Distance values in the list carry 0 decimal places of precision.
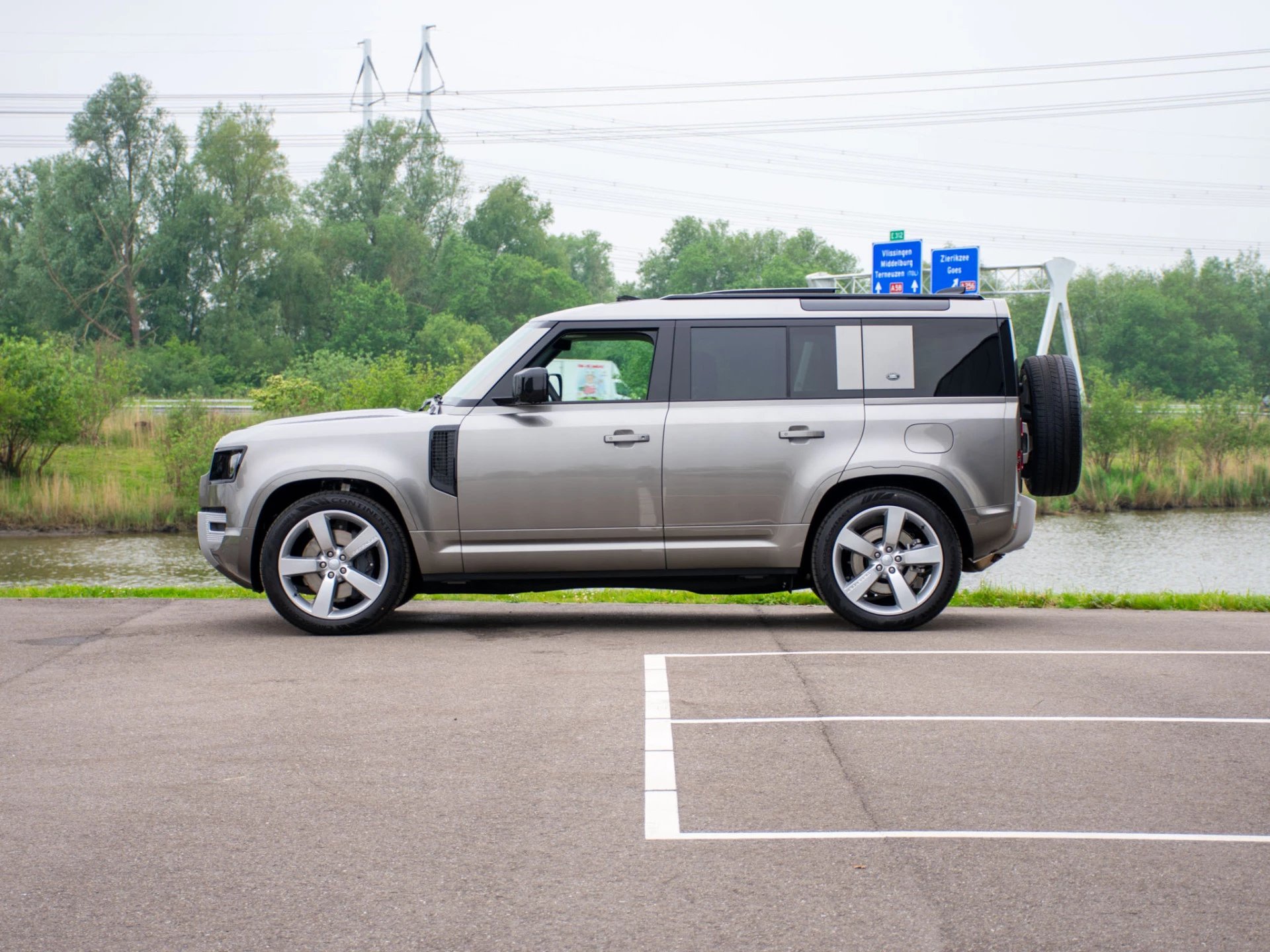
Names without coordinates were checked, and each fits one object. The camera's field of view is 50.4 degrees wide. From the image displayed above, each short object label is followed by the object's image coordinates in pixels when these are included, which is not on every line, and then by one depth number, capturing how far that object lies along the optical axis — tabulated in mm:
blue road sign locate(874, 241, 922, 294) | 37562
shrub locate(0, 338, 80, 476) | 29141
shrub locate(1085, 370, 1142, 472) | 34531
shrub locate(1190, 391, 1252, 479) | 34656
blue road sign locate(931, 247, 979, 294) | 38188
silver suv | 8547
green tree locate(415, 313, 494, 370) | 75750
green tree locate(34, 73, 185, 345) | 65625
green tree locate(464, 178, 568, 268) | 93062
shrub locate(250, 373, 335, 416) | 33906
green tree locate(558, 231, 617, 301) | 123375
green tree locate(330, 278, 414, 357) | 73562
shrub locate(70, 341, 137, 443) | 30906
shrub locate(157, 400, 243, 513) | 27922
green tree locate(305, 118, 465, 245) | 81000
